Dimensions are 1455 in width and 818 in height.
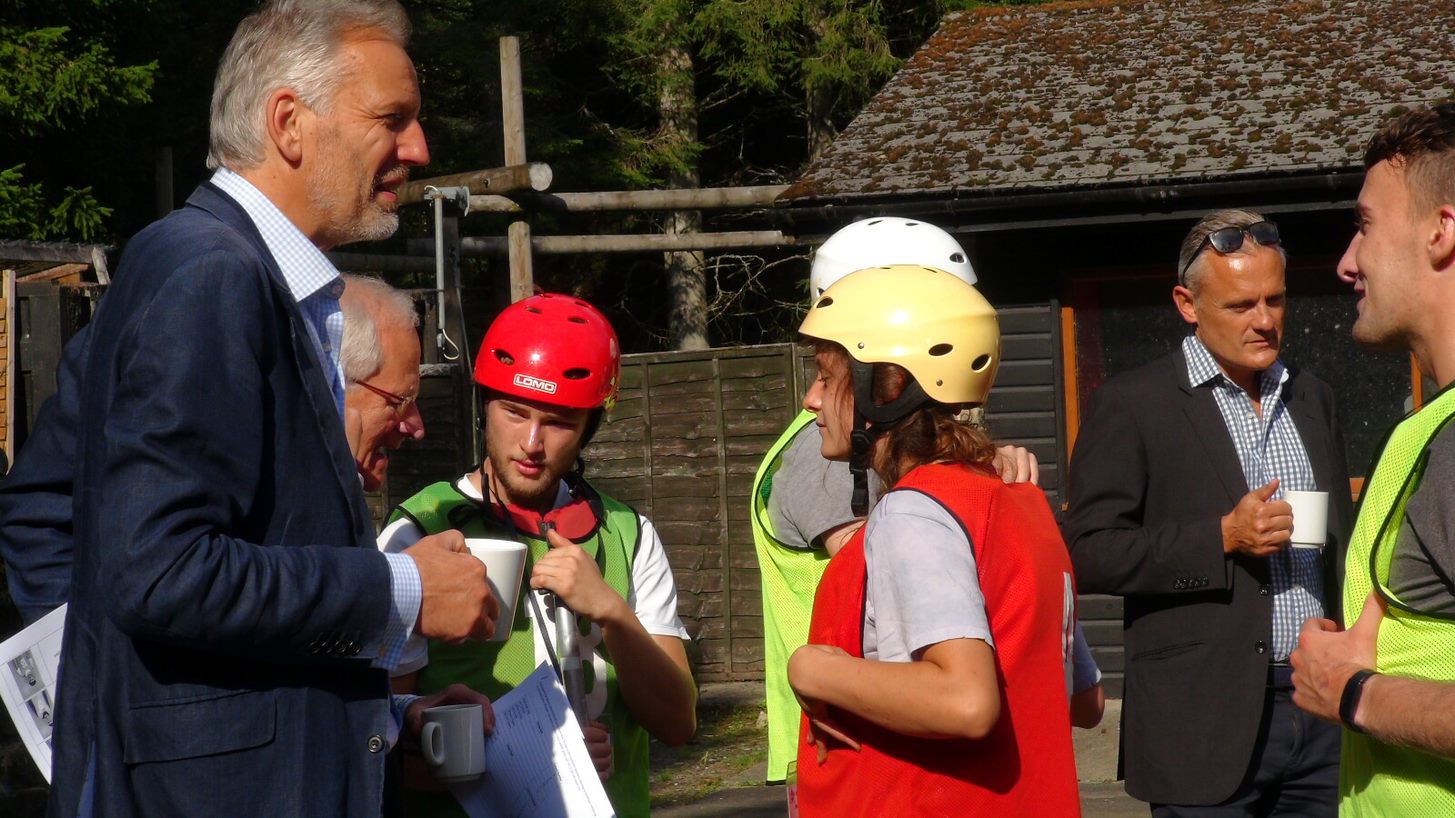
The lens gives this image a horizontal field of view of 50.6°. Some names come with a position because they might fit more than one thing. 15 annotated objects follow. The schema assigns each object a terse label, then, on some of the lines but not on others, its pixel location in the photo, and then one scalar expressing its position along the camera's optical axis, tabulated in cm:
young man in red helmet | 332
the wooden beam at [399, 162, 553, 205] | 947
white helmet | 410
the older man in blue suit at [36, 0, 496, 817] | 218
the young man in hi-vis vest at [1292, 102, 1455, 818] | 260
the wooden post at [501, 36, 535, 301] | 1034
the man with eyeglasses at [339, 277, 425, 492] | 333
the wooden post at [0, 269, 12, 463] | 687
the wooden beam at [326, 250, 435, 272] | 1070
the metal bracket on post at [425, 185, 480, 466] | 857
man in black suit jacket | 438
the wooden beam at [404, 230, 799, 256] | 1129
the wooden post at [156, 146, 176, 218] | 1717
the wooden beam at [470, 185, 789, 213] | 1091
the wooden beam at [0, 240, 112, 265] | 738
